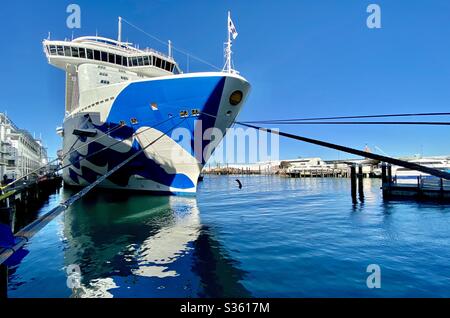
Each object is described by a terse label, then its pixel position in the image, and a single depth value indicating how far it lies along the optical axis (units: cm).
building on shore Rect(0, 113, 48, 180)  3437
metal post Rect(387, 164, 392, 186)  2375
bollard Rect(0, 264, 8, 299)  317
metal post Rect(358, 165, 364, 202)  2323
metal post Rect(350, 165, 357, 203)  2204
